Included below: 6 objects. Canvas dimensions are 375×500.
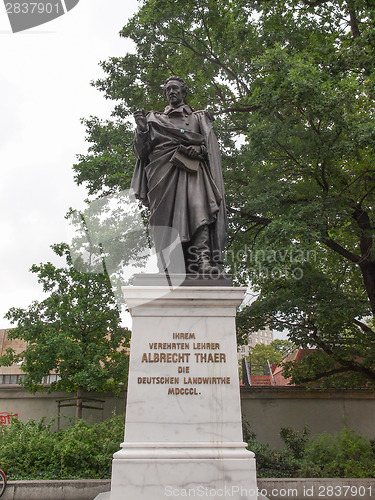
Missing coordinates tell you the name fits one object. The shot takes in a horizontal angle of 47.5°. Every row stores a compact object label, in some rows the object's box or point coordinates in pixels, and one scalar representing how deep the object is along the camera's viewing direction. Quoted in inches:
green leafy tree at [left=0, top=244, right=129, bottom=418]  588.7
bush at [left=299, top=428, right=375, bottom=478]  329.7
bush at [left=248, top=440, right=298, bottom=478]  344.8
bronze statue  236.1
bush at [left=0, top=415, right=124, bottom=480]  309.0
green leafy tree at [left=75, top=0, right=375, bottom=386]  429.4
